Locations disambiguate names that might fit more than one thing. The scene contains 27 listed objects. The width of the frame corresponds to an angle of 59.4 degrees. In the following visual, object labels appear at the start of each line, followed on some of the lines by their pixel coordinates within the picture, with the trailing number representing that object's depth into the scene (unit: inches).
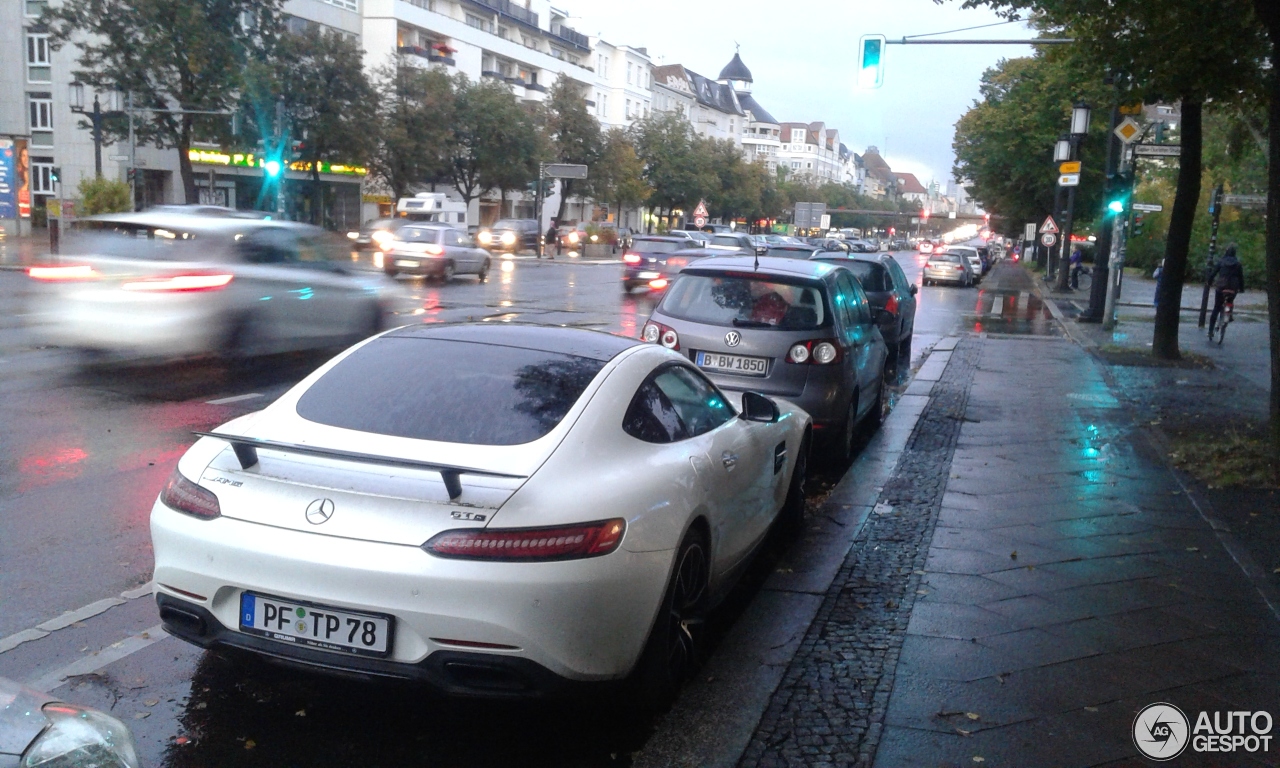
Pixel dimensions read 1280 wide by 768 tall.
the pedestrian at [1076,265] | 1689.2
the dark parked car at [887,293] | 644.1
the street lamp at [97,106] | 1523.1
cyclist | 808.3
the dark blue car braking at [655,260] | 1133.7
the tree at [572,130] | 2785.4
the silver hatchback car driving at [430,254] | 1178.6
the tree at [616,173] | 2802.7
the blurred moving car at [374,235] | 1657.7
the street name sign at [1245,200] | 979.9
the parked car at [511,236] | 2113.4
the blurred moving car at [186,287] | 456.1
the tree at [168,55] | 1662.2
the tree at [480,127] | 2428.6
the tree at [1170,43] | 433.1
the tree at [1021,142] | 1670.8
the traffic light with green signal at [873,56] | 742.5
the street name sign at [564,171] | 1902.8
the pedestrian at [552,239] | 2347.4
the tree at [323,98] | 1881.2
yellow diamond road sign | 795.0
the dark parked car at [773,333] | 344.8
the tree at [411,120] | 2226.9
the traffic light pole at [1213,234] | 918.4
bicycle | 811.4
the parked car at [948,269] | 1779.0
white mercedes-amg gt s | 140.9
